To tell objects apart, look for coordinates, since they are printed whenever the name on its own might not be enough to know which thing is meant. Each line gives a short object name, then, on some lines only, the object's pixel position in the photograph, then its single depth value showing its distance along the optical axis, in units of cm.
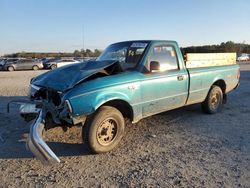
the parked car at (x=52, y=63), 2448
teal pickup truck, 305
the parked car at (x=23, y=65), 2293
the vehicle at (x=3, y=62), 2363
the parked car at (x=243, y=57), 3590
